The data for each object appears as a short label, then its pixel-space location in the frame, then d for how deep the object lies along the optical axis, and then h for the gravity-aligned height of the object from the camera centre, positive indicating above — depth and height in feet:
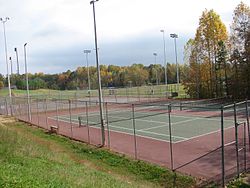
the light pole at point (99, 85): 51.00 -0.10
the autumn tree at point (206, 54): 129.14 +14.00
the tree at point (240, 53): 118.88 +12.59
